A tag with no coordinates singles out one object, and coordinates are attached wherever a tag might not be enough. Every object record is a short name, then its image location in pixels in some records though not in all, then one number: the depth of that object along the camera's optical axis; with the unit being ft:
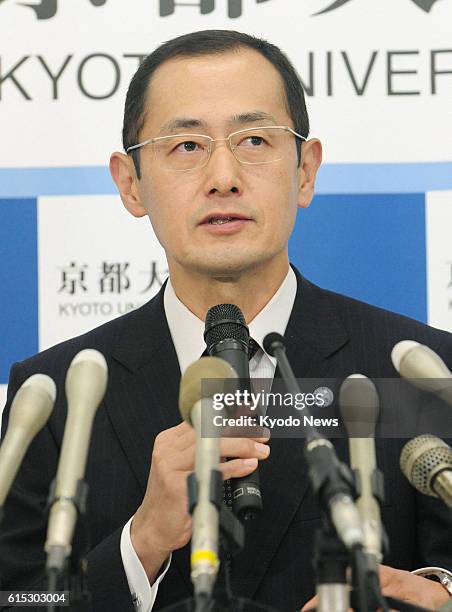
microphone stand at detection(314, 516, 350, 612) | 8.66
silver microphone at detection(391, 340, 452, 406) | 8.84
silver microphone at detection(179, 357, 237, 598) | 8.59
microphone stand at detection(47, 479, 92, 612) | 8.74
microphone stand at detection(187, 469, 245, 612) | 8.59
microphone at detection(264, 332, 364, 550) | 8.59
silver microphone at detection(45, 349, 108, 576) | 8.67
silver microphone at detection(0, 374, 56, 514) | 8.79
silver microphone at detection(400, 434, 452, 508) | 8.74
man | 9.70
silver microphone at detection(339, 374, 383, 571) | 8.70
